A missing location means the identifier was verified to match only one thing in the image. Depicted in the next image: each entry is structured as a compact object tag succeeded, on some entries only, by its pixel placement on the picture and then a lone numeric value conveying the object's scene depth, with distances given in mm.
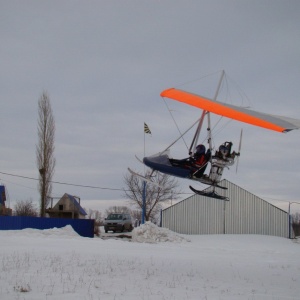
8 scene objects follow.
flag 19403
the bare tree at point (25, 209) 77312
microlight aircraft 15383
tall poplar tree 37844
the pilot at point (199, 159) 15508
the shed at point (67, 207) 52906
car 40500
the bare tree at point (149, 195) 58931
